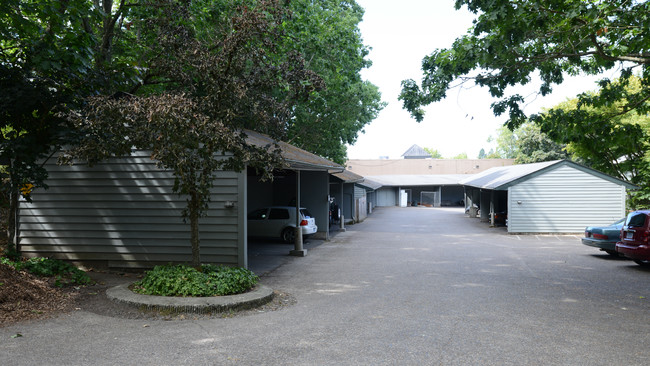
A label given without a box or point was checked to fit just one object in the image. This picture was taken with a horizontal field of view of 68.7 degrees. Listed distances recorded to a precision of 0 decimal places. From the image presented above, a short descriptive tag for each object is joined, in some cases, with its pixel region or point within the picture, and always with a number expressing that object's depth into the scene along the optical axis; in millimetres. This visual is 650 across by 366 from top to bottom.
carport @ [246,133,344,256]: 15224
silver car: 18500
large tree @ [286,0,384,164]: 19812
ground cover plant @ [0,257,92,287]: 9586
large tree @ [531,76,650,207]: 11320
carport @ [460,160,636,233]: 22750
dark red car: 11922
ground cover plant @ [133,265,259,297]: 8249
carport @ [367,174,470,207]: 55219
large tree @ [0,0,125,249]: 9344
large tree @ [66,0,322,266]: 7633
